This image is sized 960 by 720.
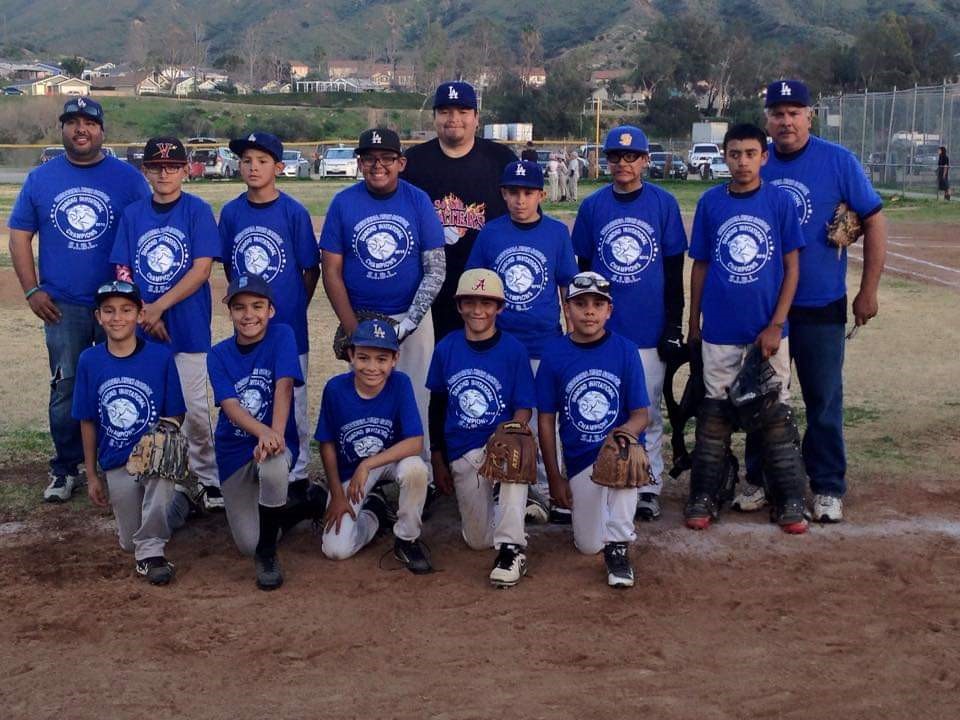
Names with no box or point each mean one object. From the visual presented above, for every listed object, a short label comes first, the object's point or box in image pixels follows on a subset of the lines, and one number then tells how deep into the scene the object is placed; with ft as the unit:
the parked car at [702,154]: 141.61
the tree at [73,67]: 433.73
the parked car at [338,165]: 136.45
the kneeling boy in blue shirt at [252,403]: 16.43
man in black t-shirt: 19.89
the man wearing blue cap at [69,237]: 19.38
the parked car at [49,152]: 135.85
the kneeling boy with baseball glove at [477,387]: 17.15
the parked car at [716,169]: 135.13
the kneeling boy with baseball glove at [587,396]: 16.79
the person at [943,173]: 94.91
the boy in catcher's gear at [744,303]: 17.65
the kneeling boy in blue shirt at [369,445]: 16.66
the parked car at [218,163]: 141.85
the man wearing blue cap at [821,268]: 18.16
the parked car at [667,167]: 138.10
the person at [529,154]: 63.77
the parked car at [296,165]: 143.13
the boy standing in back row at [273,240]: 18.78
